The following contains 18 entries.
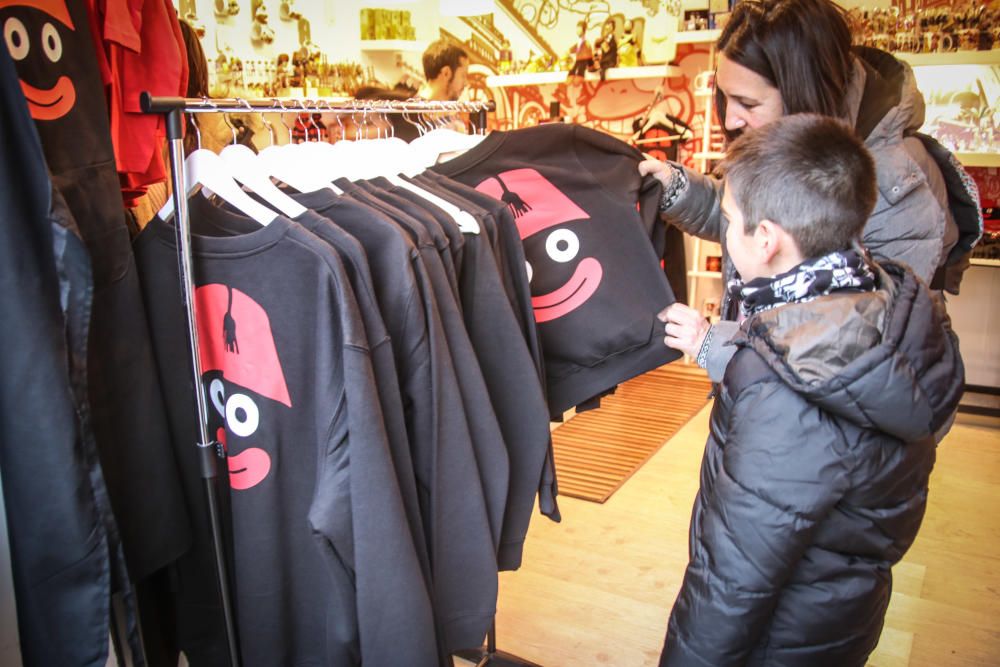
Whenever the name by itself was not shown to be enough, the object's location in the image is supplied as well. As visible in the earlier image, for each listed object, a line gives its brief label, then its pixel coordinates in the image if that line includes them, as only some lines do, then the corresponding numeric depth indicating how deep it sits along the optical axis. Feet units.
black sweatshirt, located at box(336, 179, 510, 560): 4.27
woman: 5.32
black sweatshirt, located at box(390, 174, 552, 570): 4.72
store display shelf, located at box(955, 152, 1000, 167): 12.82
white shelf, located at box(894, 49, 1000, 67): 12.67
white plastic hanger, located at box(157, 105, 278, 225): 4.17
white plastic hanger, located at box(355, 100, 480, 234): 4.59
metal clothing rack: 3.89
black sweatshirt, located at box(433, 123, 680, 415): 5.47
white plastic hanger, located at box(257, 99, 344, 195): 4.50
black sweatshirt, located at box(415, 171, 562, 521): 4.99
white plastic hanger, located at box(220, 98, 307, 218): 4.18
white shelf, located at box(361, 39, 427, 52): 15.07
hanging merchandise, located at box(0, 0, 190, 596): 3.64
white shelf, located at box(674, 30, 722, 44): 14.78
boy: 4.00
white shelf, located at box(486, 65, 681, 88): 15.51
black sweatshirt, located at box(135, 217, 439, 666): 3.83
